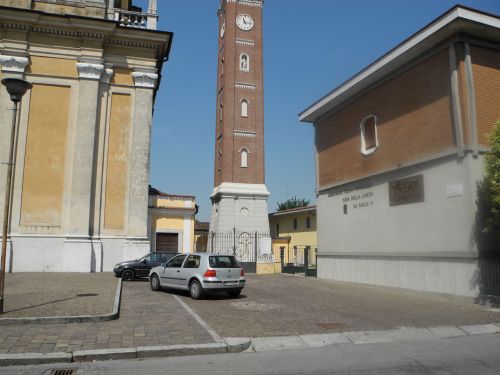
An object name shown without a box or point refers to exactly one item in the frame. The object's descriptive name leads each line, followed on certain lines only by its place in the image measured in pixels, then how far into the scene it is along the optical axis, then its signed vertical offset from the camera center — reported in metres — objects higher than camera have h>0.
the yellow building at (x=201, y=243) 40.09 +0.76
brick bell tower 42.62 +12.75
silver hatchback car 12.88 -0.70
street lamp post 8.91 +3.07
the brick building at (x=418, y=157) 13.79 +3.50
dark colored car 18.69 -0.60
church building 20.05 +5.63
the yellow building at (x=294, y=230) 38.04 +2.21
